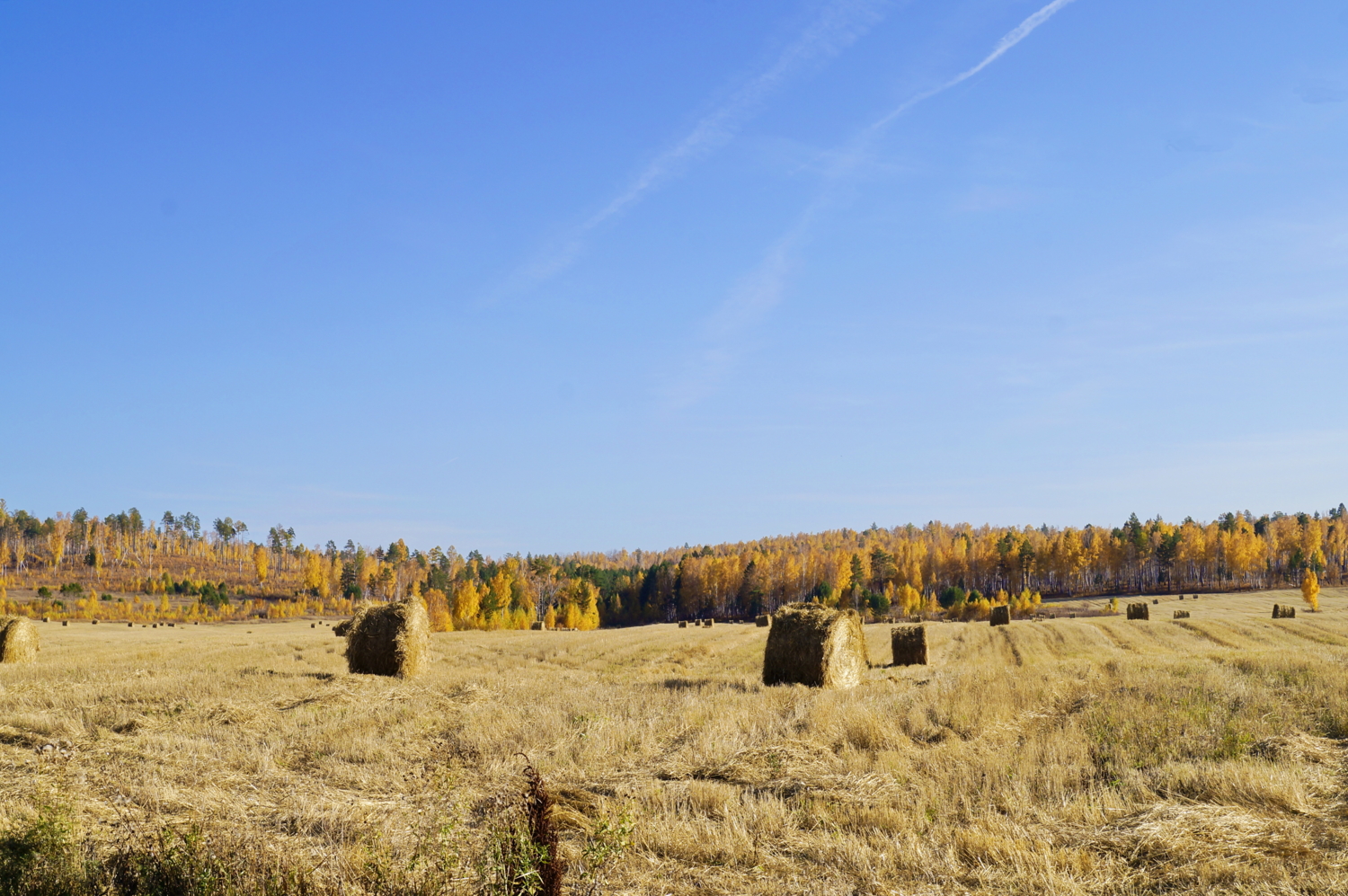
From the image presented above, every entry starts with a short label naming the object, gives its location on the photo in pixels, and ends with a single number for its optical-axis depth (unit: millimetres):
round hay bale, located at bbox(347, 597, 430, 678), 24156
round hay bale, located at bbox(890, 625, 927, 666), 32562
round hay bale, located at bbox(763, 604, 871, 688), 22688
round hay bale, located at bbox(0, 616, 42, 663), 29656
